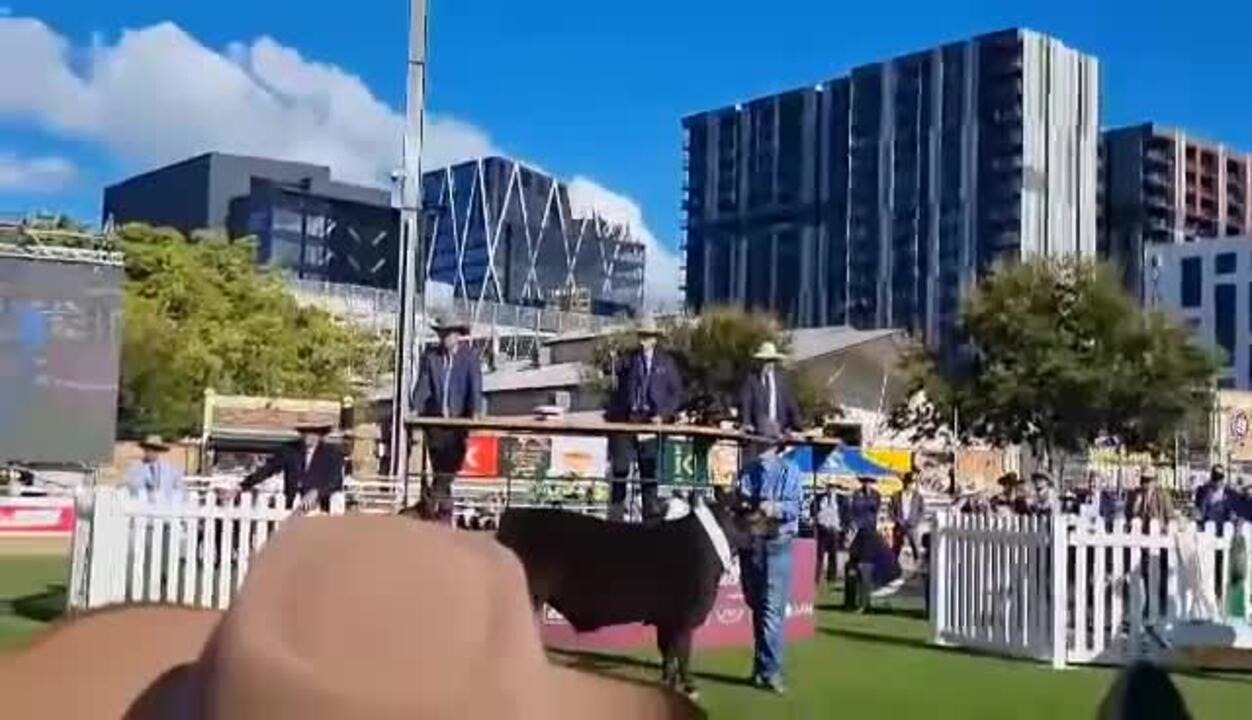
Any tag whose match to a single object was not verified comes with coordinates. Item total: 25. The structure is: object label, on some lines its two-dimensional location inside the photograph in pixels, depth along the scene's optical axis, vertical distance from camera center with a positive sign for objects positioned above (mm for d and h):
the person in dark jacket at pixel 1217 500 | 21028 -359
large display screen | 32719 +1572
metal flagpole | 23531 +3492
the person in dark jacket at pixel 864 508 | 21869 -588
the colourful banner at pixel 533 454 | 32500 -25
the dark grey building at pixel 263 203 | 124062 +18489
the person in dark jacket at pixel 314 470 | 14156 -191
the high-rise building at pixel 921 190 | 150250 +23401
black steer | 10797 -699
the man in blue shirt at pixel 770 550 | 11383 -580
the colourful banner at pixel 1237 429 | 69688 +1674
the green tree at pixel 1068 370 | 53156 +2887
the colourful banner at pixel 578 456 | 35375 -38
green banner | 13328 -41
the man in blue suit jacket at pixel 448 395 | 13516 +419
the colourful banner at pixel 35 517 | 33062 -1435
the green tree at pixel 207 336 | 56562 +3573
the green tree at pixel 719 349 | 58125 +3684
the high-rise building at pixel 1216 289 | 133625 +13816
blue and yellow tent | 37219 -119
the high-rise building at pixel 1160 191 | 163625 +26199
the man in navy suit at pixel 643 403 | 13453 +394
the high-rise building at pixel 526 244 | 167000 +20019
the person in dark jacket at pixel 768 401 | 13039 +429
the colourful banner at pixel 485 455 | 29016 -57
